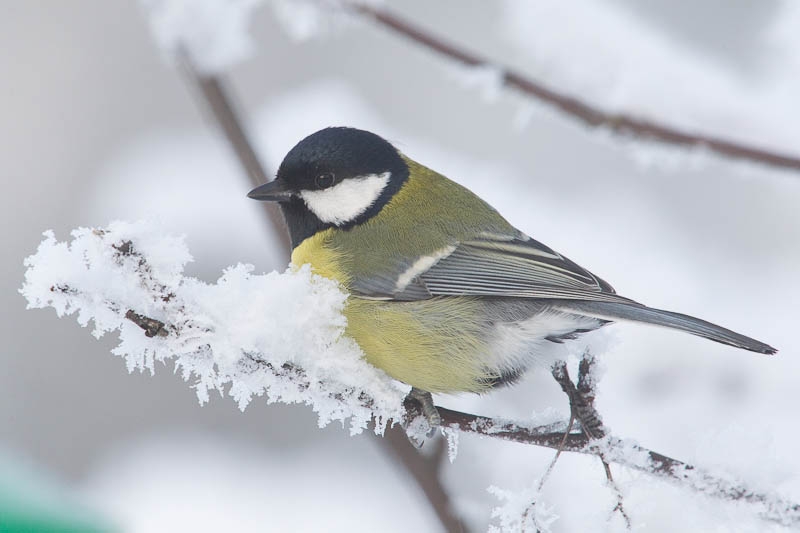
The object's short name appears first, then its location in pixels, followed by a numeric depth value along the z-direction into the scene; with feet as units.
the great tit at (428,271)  7.68
